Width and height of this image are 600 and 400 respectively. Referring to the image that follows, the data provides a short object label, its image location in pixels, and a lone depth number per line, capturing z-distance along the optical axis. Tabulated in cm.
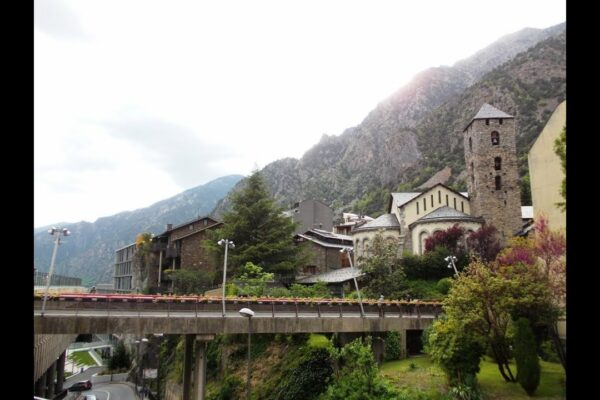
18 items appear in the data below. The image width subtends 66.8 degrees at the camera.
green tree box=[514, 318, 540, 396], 1434
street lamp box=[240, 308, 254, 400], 1905
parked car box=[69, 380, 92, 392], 4393
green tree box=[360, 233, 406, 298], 3509
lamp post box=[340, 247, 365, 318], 2494
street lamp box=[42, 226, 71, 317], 1972
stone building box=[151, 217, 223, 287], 5322
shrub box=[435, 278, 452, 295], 3484
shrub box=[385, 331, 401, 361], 2484
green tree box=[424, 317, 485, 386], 1739
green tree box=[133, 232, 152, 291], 5825
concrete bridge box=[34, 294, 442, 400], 1983
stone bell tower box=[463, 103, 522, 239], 4347
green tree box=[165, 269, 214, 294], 4672
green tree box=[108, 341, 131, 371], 5787
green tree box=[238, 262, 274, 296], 3528
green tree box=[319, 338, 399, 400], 1827
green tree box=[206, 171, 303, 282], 4419
